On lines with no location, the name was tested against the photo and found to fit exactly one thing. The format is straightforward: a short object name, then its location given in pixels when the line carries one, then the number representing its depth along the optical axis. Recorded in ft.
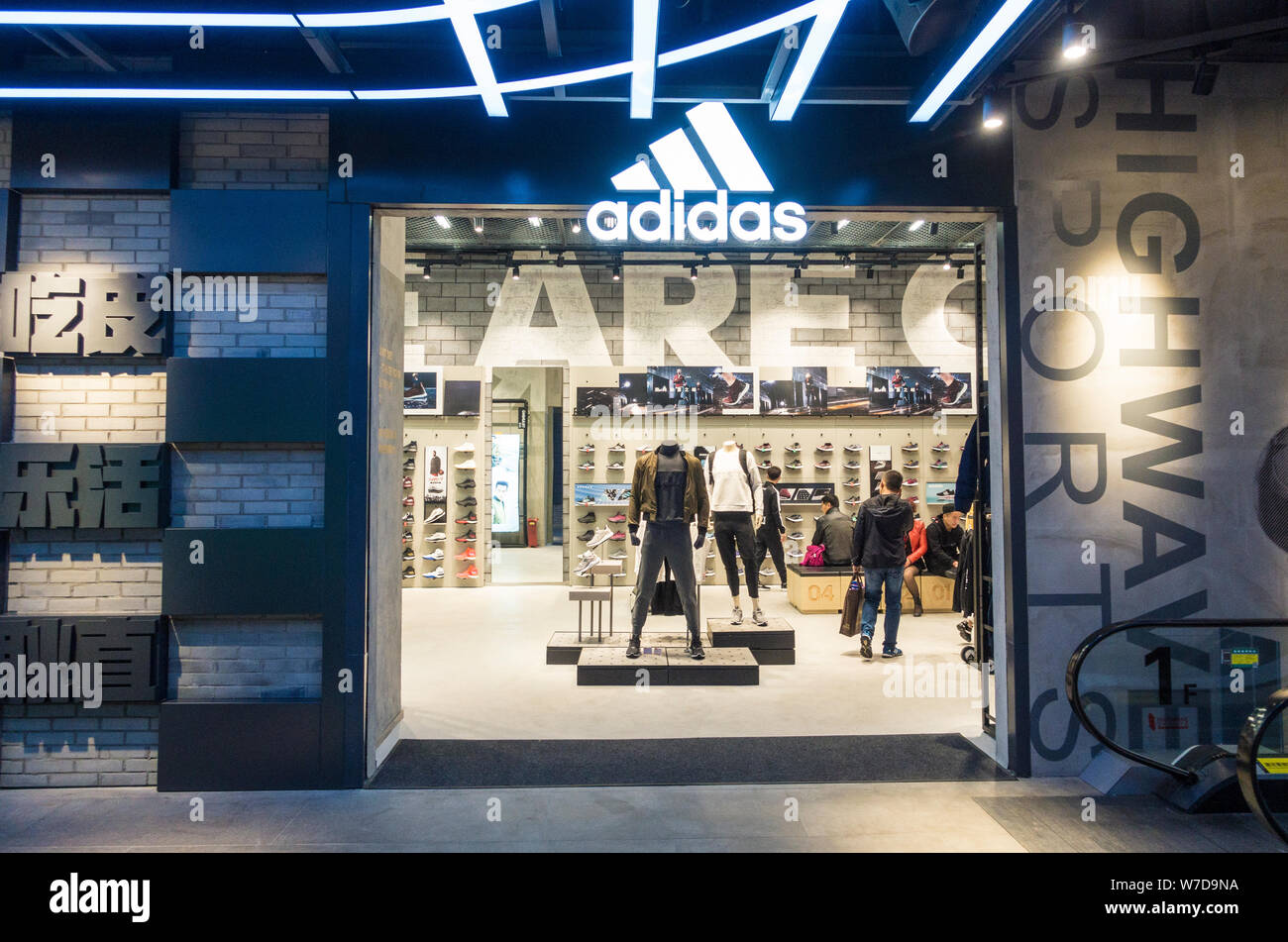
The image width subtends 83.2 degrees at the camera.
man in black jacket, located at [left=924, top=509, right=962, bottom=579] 28.71
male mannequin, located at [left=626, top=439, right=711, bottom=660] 19.16
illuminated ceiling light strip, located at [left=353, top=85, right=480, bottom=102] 11.45
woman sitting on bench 27.16
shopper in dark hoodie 20.39
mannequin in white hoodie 24.20
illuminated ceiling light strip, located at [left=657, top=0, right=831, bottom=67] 9.53
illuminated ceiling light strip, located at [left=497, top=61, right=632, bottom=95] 10.92
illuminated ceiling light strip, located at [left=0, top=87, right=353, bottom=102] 11.51
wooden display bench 28.58
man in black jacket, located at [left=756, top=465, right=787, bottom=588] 29.91
